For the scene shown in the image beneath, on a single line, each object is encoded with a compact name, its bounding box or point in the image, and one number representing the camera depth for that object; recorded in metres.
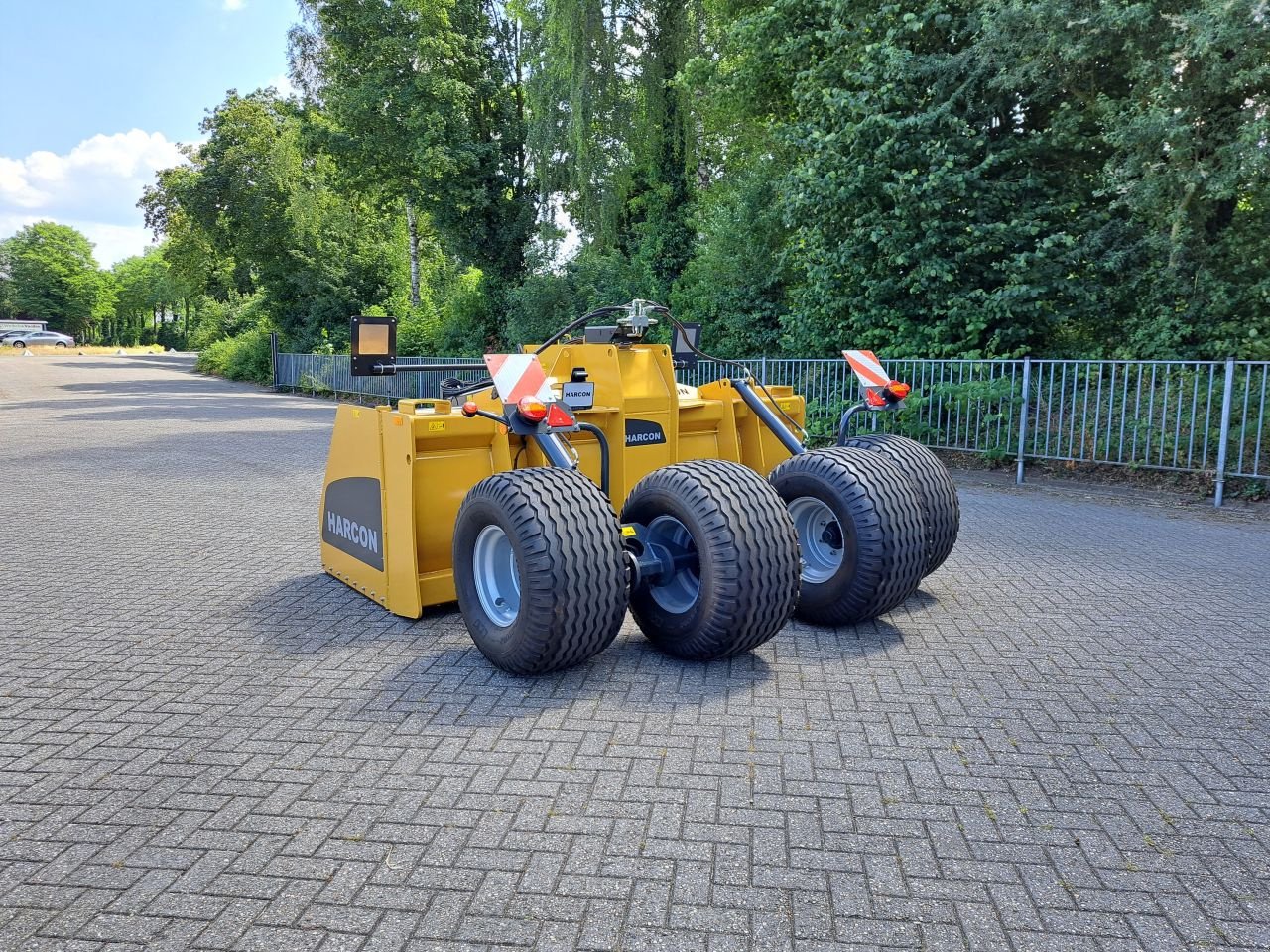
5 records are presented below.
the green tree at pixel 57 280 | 88.75
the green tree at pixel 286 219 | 35.66
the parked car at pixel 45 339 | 66.19
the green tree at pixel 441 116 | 27.48
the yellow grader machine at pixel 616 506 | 4.15
